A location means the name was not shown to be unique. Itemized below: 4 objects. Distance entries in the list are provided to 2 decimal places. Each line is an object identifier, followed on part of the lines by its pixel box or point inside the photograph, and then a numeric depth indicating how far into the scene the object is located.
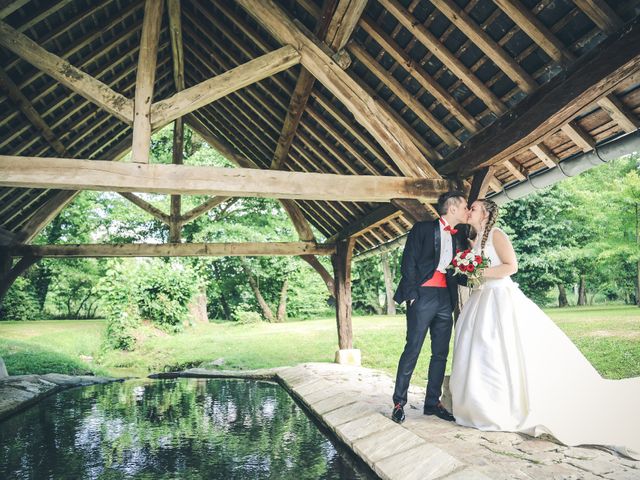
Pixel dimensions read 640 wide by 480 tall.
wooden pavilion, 3.76
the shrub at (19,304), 19.23
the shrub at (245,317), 19.05
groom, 4.04
